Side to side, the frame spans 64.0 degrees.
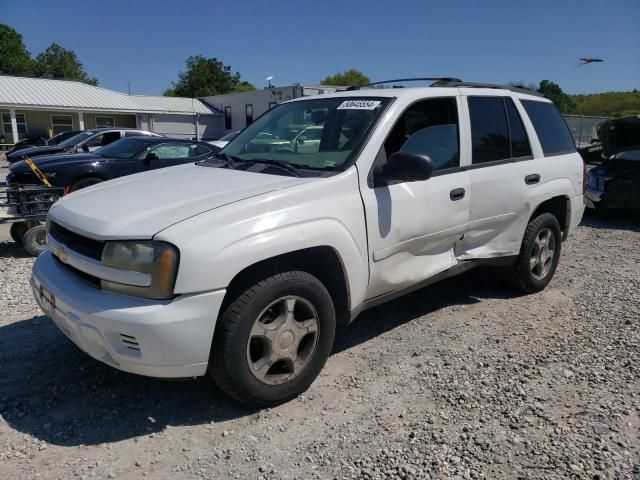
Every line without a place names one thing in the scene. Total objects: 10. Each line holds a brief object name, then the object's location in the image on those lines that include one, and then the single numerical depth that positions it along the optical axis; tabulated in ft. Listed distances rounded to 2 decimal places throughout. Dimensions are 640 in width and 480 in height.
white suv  8.50
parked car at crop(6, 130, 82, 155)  71.72
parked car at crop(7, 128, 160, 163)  45.14
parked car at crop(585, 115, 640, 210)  28.94
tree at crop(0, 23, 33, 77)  220.02
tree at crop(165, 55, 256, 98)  201.87
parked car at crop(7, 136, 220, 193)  26.08
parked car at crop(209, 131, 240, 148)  45.88
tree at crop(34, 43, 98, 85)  247.29
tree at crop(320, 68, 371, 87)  244.75
